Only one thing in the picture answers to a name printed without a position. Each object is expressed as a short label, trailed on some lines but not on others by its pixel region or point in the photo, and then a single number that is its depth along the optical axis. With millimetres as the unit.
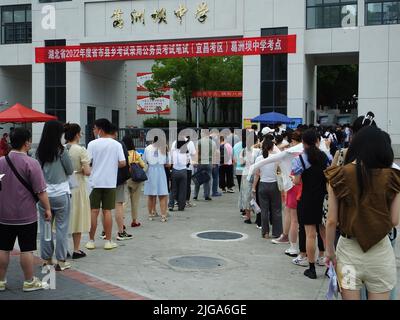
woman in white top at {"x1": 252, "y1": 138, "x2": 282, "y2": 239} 8438
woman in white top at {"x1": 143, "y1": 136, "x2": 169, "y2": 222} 10359
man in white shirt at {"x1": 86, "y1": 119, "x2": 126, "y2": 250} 7547
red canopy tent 15219
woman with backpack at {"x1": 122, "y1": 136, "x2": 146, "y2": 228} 9609
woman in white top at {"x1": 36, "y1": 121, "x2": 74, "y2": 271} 6254
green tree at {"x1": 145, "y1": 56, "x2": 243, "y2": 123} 42938
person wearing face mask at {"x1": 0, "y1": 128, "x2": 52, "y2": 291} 5387
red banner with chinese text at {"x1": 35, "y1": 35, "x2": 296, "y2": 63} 25672
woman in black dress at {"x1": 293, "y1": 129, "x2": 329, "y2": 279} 6250
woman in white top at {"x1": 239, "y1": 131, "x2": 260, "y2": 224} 10125
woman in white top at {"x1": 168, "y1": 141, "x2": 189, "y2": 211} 11320
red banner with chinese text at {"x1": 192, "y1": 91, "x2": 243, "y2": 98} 43719
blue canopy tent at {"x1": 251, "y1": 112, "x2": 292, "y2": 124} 22000
